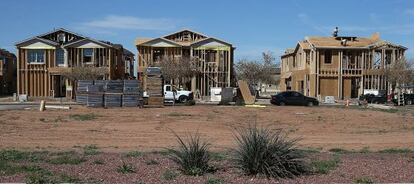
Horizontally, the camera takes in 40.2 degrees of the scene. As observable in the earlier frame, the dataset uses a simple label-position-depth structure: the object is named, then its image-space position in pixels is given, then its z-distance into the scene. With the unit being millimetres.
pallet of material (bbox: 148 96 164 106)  42616
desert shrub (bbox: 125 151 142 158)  13625
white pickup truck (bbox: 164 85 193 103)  52994
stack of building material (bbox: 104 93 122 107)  40156
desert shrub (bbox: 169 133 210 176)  10469
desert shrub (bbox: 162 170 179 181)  10044
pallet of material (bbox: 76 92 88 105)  41284
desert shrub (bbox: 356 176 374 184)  9823
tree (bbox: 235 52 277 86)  77125
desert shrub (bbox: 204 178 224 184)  9548
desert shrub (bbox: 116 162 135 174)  10734
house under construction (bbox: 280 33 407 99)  67188
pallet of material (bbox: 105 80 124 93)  40125
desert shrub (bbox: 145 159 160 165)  12000
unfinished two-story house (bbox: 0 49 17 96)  81375
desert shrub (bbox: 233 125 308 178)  10172
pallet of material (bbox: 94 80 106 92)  40562
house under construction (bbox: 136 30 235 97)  68312
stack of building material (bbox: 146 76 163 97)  43750
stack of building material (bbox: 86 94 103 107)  40188
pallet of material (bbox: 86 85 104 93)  40122
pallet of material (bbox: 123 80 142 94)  40281
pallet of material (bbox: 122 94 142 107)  40281
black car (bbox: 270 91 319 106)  49469
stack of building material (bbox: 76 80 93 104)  41062
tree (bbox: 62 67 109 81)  60125
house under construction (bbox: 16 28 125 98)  66125
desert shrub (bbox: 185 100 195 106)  46619
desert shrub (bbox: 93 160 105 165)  11992
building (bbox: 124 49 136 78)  83000
